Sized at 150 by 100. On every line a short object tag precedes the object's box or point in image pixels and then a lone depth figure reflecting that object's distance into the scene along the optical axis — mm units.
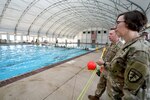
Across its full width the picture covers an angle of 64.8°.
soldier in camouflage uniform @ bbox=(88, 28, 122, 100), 2340
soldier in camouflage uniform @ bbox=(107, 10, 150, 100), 935
